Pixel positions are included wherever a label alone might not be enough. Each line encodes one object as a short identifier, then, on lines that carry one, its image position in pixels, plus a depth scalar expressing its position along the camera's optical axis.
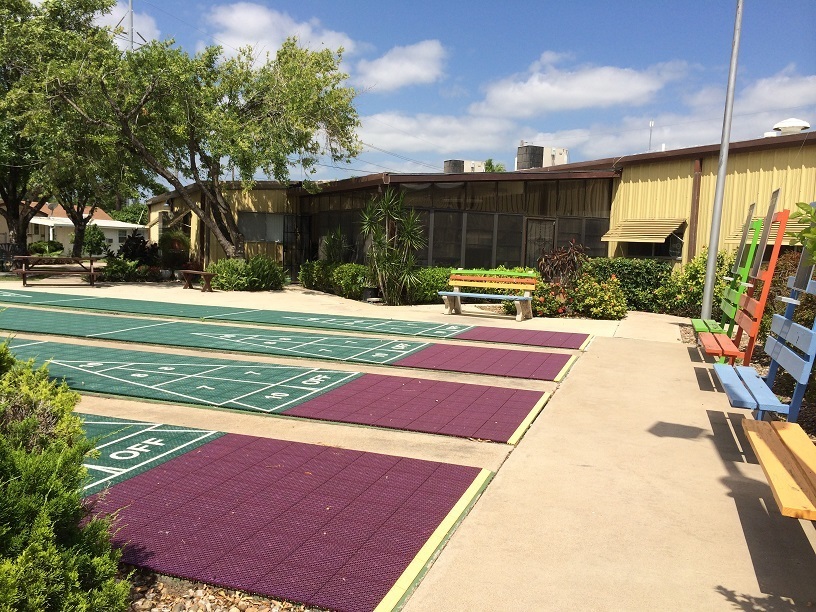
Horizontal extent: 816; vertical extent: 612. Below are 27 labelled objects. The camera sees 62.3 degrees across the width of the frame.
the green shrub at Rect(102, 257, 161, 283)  23.50
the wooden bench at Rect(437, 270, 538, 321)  14.97
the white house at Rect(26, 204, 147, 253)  56.09
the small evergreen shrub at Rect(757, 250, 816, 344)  9.86
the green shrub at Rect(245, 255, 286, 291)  21.36
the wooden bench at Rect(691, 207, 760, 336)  8.99
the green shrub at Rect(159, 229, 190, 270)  27.12
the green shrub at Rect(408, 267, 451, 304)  17.77
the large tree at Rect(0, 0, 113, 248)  20.66
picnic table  20.54
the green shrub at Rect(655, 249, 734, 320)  14.98
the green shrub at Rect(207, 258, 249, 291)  21.20
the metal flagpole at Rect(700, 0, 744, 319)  13.02
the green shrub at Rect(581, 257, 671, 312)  17.08
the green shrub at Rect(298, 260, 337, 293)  21.02
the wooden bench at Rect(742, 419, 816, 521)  3.31
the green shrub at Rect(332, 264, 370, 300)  18.72
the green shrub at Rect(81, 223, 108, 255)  47.31
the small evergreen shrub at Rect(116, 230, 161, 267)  25.88
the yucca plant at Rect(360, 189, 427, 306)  17.45
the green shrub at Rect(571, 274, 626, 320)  15.32
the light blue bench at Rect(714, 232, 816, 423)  5.01
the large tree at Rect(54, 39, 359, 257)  20.06
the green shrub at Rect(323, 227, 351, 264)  21.03
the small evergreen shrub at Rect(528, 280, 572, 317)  15.74
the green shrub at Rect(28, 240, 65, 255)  40.69
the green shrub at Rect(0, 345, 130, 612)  2.49
